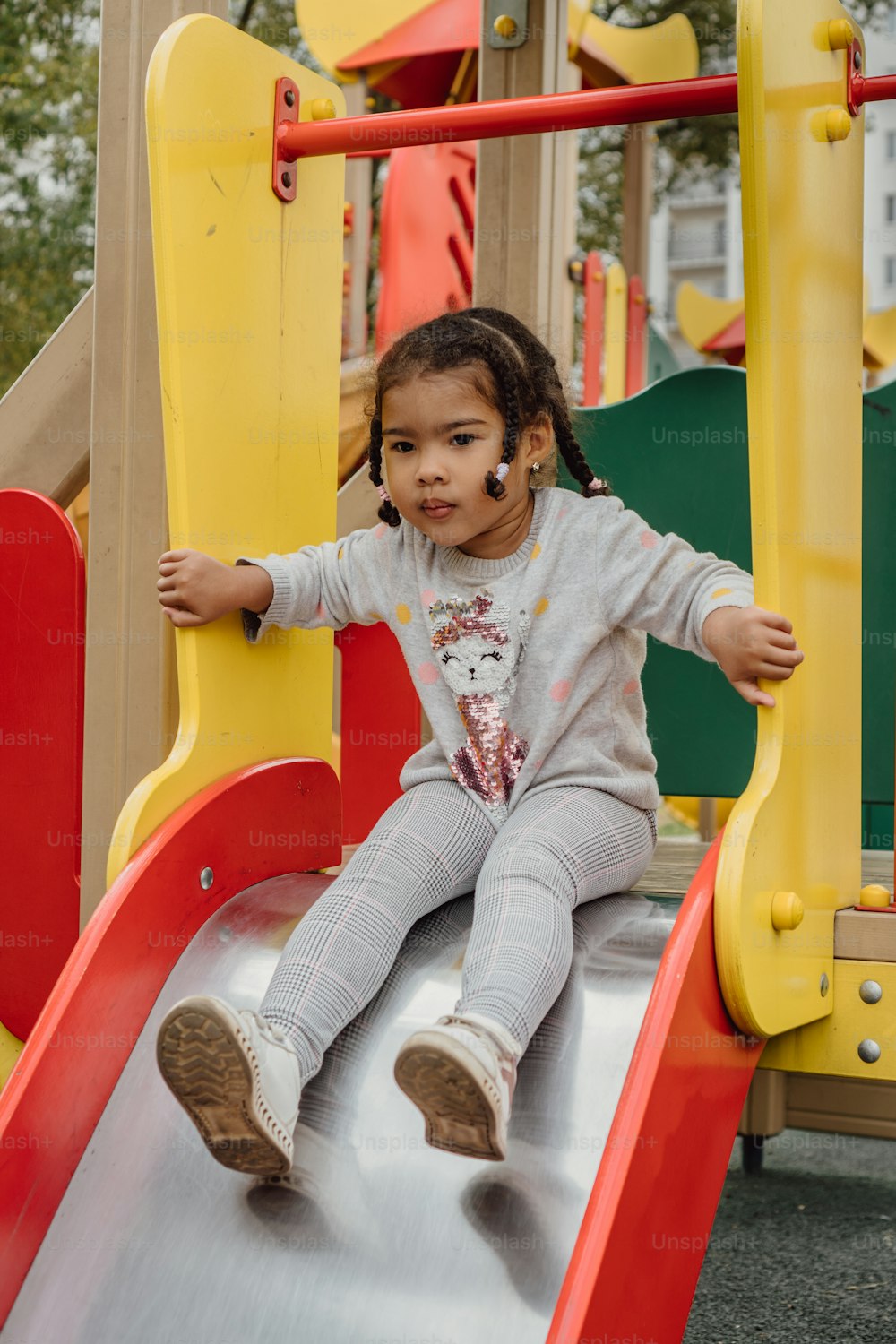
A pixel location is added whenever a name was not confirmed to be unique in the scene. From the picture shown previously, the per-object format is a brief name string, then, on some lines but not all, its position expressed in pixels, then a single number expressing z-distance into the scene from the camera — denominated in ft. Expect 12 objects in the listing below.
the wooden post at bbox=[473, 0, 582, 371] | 7.76
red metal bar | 5.27
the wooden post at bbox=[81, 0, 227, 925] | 6.98
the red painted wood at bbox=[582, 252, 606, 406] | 15.42
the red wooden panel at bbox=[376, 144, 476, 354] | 16.20
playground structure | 4.41
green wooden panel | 8.04
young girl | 4.86
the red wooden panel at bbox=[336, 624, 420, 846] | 7.14
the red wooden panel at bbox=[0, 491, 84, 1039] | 7.02
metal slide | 4.18
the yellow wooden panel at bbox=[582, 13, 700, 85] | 16.62
